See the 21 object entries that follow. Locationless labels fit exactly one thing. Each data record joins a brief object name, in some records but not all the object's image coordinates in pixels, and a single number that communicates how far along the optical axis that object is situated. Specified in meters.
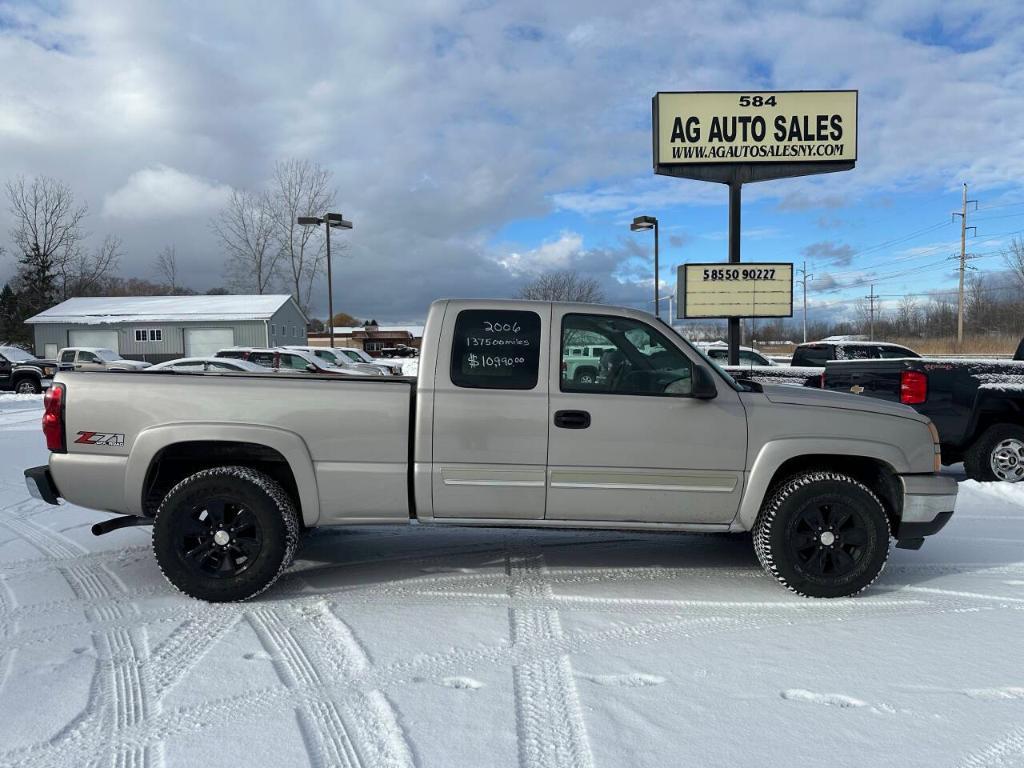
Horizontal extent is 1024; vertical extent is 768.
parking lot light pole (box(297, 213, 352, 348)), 31.34
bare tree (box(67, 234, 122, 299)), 58.00
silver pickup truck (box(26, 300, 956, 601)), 4.18
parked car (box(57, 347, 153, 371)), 25.70
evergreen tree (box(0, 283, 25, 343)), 59.06
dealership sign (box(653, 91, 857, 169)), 14.20
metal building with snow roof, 42.88
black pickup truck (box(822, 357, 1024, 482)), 7.84
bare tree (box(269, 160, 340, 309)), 46.91
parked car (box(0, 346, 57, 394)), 23.83
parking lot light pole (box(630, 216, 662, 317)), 24.27
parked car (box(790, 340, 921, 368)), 17.62
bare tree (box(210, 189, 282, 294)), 49.03
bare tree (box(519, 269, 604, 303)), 37.66
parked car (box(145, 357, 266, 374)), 17.02
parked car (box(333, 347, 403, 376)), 32.99
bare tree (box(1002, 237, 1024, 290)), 54.56
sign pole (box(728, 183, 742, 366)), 14.73
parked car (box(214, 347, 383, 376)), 22.73
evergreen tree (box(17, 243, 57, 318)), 55.47
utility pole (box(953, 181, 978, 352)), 47.53
